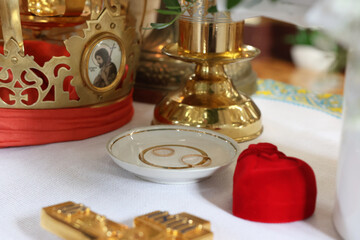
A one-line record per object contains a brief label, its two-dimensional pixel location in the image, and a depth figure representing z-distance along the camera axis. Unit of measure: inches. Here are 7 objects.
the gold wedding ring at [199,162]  27.4
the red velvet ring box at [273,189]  24.2
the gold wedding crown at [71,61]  29.1
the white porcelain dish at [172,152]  26.2
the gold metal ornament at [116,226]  22.9
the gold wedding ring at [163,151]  28.1
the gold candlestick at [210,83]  30.4
